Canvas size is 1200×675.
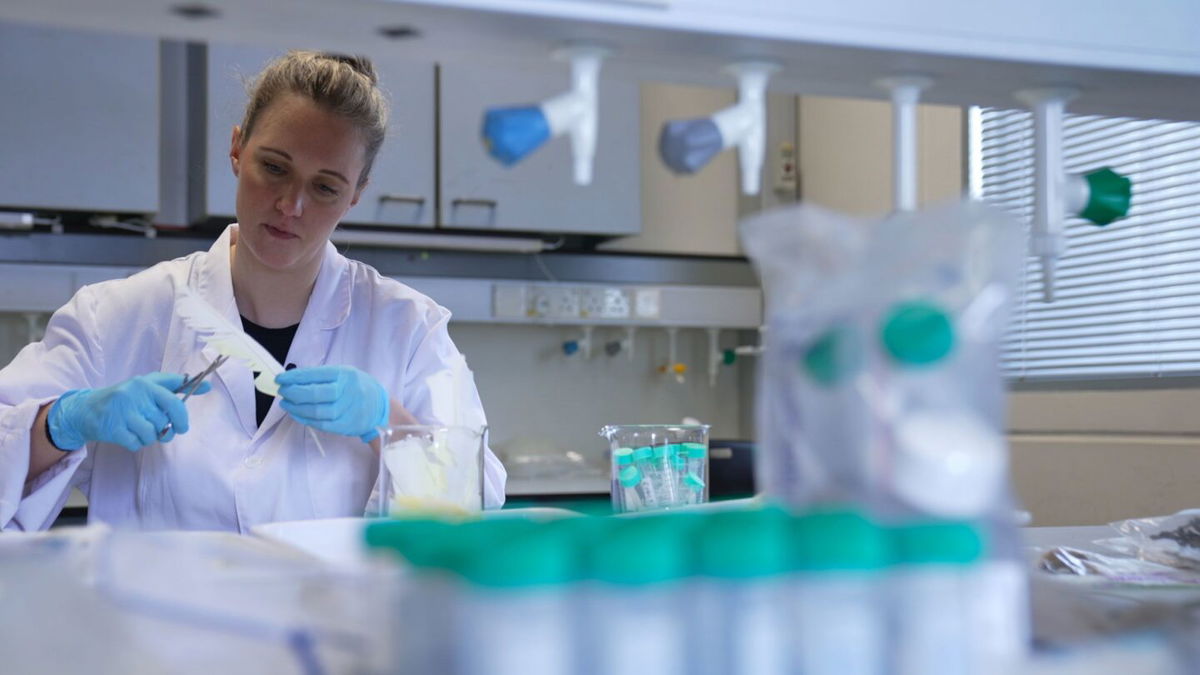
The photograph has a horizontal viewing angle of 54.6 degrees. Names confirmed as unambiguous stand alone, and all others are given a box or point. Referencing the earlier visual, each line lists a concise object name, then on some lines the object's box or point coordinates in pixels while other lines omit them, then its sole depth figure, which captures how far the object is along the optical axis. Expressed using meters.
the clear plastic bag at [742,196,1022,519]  0.61
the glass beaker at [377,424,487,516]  1.20
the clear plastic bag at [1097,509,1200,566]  1.22
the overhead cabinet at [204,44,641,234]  2.96
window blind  2.43
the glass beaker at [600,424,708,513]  1.48
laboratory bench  0.63
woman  1.68
